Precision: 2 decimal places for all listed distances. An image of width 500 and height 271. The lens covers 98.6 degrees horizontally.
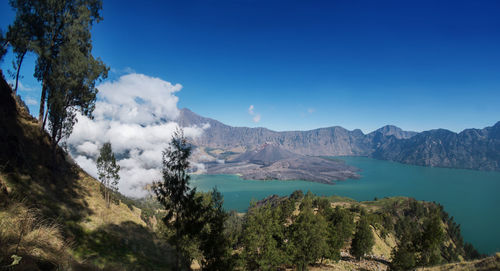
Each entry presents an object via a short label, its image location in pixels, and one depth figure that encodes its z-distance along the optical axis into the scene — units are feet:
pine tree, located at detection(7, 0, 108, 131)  60.54
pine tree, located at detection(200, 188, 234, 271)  76.96
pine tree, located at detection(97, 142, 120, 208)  143.74
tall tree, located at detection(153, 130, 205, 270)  58.34
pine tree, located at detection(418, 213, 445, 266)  105.60
